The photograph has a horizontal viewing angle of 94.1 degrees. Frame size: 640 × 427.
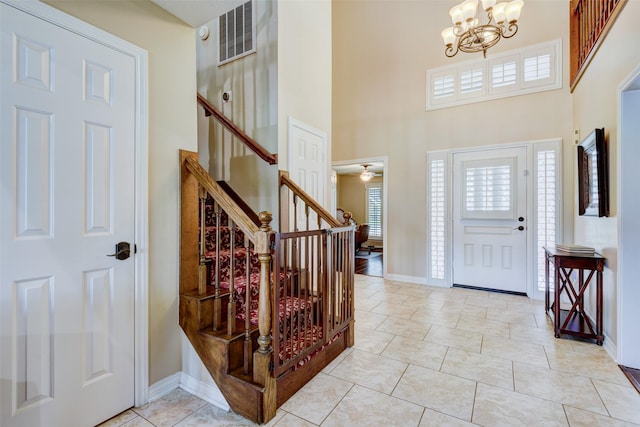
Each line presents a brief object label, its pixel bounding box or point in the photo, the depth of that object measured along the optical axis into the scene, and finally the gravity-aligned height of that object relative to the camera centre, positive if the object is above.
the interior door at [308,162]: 3.24 +0.60
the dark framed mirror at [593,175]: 2.52 +0.35
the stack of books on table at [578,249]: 2.70 -0.34
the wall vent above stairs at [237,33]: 3.33 +2.11
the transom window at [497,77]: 3.86 +1.92
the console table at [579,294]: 2.62 -0.74
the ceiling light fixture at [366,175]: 7.66 +1.02
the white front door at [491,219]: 4.08 -0.08
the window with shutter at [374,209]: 9.50 +0.14
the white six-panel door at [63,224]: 1.36 -0.05
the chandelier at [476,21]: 2.84 +1.90
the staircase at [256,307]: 1.68 -0.64
